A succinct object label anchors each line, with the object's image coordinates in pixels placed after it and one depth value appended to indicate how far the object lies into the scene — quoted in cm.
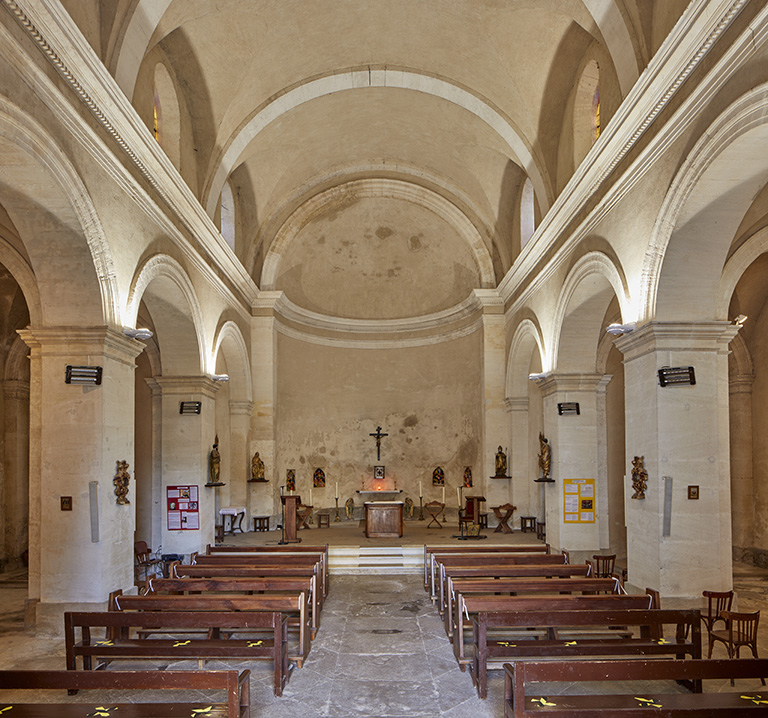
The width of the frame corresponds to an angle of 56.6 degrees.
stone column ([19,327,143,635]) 912
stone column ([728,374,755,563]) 1509
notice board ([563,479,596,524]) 1370
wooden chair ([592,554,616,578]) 1078
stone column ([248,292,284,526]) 1909
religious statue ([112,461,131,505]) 972
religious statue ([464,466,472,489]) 2072
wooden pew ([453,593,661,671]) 757
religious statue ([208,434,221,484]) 1440
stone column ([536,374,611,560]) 1364
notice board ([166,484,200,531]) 1359
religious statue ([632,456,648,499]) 968
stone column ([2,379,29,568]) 1530
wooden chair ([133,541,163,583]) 1235
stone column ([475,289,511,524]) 1892
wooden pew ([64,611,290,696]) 695
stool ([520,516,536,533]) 1783
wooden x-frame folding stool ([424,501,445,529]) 1894
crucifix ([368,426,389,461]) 2155
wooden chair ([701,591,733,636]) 792
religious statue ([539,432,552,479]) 1441
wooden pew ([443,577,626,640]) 856
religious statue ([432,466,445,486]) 2136
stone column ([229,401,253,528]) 1864
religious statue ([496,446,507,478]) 1861
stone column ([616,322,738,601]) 920
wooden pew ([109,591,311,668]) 779
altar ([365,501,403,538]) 1658
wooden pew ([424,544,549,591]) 1193
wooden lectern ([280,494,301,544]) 1578
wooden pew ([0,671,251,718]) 493
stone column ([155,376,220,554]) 1382
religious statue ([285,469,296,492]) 2035
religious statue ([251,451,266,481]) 1878
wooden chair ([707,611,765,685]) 721
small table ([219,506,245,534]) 1736
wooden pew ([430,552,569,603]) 1058
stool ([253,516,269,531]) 1850
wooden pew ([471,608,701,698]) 685
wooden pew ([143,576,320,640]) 871
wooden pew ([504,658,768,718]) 491
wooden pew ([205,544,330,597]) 1205
